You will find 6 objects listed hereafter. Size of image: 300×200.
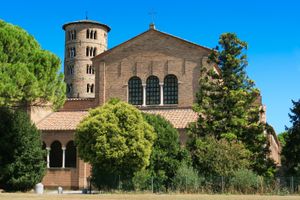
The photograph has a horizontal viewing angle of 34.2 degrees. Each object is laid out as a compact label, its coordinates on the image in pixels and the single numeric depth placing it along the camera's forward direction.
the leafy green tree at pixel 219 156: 30.28
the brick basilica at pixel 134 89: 40.78
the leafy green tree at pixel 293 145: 33.53
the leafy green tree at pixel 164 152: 31.59
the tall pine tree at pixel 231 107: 32.09
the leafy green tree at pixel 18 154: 30.52
